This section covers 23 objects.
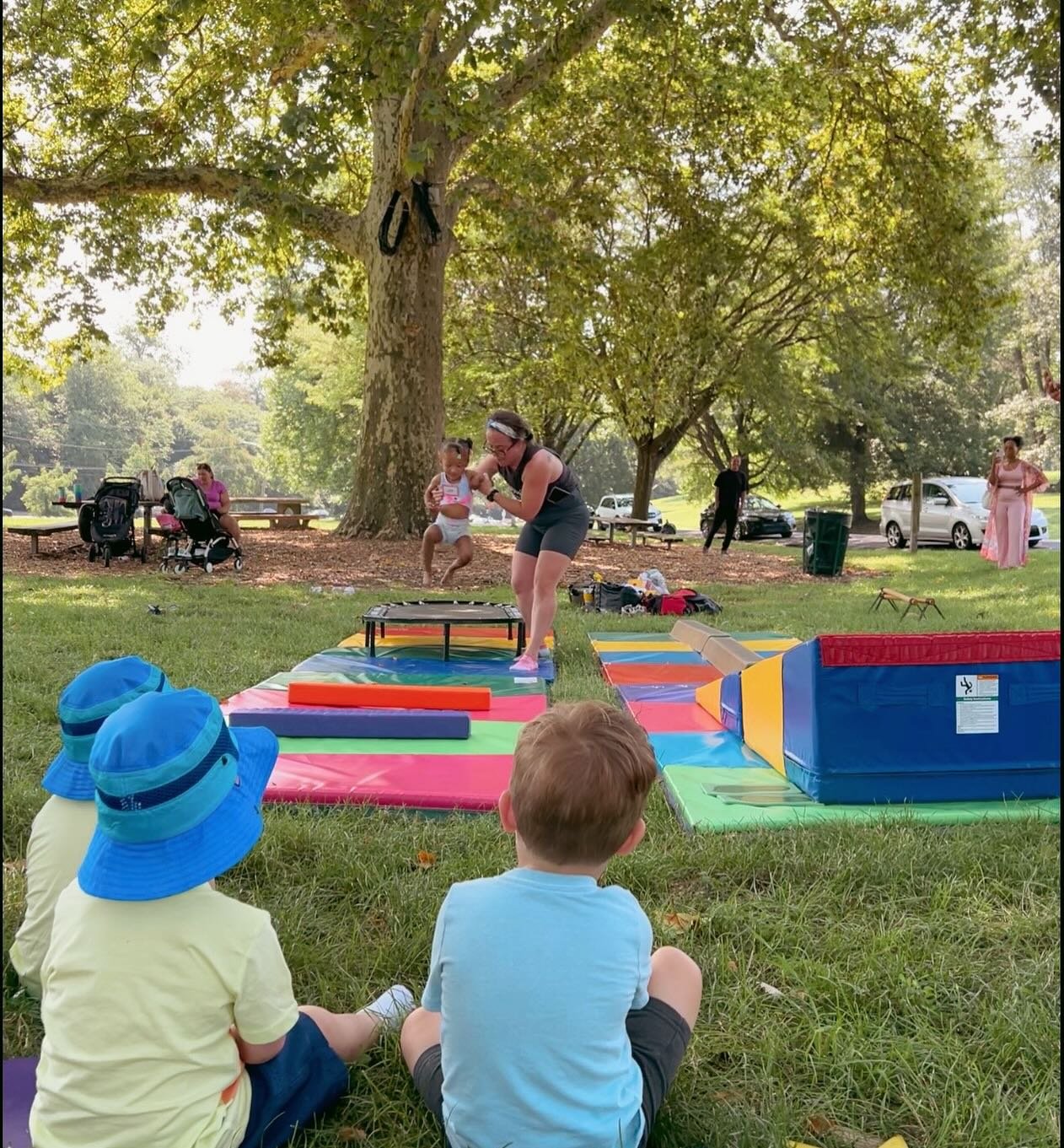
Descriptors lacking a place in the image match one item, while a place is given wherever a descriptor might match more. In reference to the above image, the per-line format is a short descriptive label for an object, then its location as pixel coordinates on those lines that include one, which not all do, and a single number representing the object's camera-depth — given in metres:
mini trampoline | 7.68
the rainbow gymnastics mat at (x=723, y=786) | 4.18
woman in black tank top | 7.02
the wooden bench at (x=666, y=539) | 21.72
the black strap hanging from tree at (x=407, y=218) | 15.00
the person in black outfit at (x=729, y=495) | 18.78
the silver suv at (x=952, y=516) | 21.81
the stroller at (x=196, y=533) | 12.72
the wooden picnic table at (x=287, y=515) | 24.89
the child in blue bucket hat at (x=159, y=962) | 1.86
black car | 32.47
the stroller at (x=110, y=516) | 13.49
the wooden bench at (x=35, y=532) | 14.45
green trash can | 15.52
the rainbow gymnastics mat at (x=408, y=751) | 4.42
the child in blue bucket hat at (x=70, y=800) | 2.44
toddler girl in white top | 10.31
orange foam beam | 6.08
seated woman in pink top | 13.52
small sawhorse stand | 9.70
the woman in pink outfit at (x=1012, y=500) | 14.38
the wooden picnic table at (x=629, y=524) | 21.05
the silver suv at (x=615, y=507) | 41.72
